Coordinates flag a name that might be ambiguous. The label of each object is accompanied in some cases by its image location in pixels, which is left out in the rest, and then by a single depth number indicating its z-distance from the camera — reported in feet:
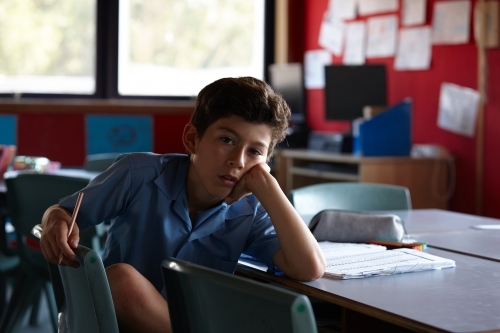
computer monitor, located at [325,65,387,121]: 16.06
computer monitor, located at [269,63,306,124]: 17.40
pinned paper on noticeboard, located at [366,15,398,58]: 16.44
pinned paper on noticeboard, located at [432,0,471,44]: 14.44
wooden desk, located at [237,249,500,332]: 3.68
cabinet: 14.24
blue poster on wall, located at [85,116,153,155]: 17.29
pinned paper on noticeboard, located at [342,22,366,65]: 17.46
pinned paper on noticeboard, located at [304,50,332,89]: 18.87
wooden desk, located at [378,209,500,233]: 6.99
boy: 5.19
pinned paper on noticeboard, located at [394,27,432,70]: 15.48
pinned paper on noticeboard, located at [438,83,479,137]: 14.38
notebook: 4.77
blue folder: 14.59
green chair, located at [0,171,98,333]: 8.40
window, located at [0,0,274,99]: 17.25
